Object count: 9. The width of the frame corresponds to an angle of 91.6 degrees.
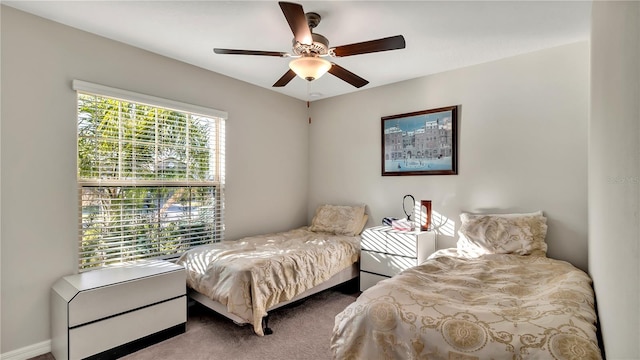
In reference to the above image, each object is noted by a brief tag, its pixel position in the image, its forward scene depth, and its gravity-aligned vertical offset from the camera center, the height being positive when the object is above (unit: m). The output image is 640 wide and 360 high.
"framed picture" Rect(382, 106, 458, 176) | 3.35 +0.40
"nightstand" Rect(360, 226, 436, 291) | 3.15 -0.77
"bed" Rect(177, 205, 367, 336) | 2.39 -0.81
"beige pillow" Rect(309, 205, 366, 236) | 3.88 -0.55
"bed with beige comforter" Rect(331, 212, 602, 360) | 1.22 -0.64
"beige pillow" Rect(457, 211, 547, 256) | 2.62 -0.50
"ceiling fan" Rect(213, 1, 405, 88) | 1.90 +0.87
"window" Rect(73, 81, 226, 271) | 2.60 +0.02
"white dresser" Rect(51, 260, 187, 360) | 2.08 -0.96
